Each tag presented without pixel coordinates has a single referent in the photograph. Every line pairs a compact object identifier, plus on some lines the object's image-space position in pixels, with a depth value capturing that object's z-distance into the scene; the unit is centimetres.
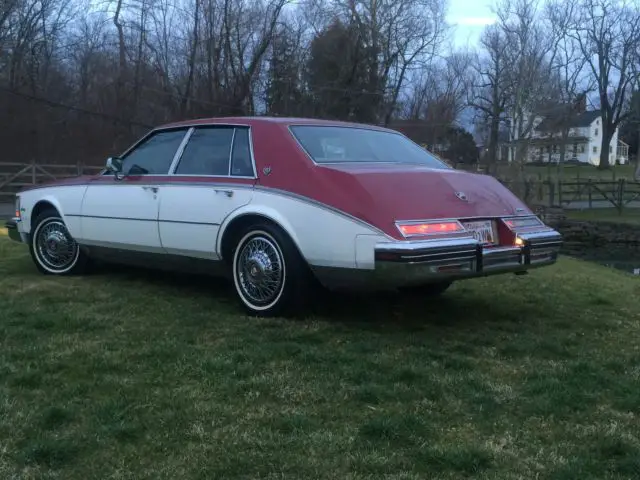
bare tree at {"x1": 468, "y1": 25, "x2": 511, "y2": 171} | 4469
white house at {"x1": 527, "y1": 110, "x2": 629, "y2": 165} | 4538
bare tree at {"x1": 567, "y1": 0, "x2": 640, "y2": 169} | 5450
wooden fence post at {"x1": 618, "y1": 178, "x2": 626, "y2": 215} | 3178
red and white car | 452
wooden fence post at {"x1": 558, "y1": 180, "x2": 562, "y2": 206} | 3163
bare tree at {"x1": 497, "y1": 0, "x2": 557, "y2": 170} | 4278
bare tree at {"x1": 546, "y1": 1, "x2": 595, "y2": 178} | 4566
